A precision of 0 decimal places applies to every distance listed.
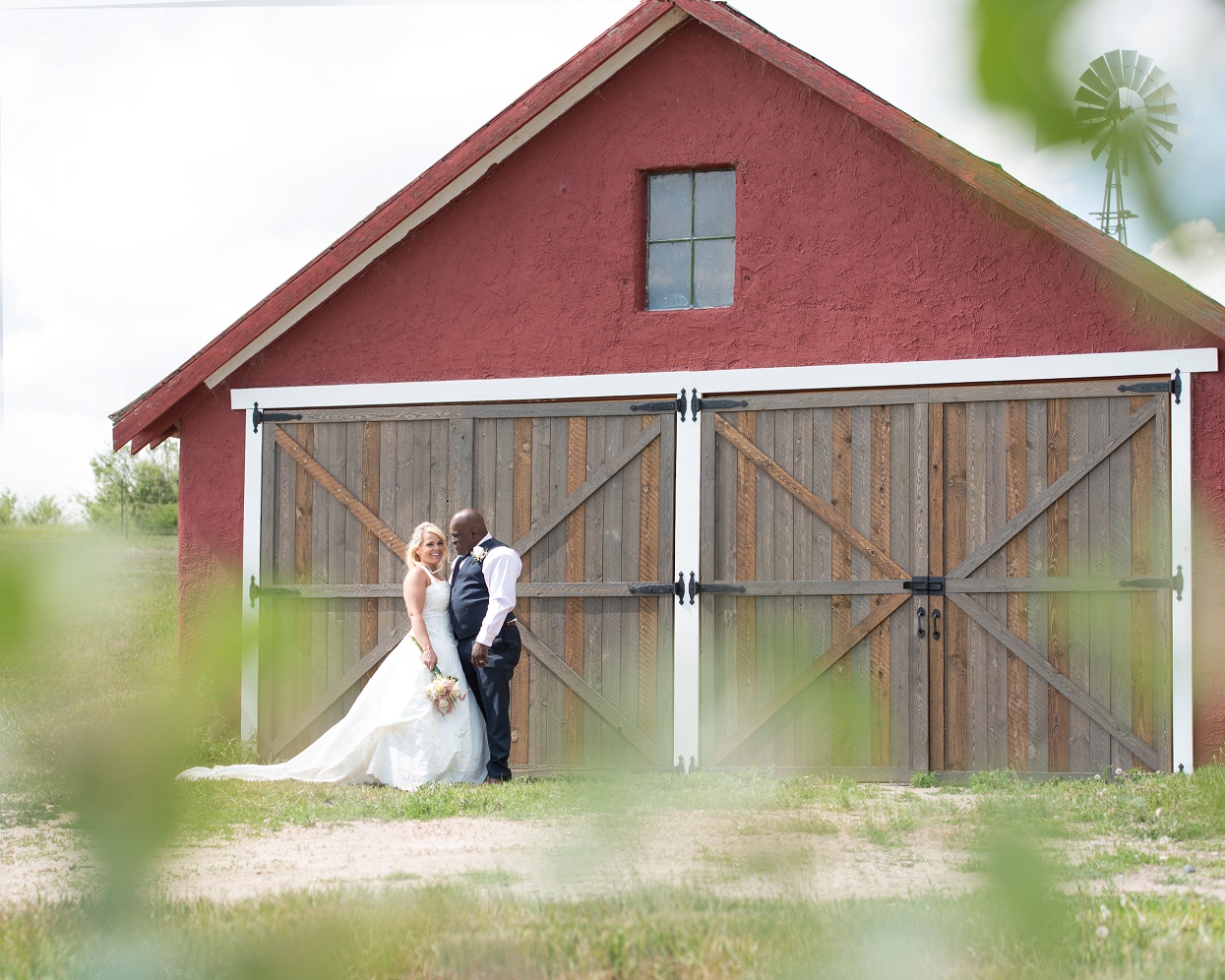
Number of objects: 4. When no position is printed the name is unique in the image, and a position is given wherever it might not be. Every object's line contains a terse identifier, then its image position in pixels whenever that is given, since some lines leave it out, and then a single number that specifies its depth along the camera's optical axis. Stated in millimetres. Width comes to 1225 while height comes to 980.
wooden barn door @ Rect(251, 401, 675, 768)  17187
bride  16312
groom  16312
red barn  15742
